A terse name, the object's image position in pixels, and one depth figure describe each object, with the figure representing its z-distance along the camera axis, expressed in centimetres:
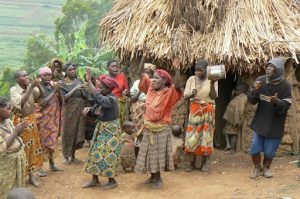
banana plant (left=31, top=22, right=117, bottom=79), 1612
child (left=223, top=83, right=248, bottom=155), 771
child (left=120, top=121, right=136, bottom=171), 664
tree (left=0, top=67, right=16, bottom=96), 2588
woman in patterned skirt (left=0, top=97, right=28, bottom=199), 448
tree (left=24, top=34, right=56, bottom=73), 3067
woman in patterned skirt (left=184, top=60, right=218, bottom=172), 654
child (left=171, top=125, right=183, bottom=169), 684
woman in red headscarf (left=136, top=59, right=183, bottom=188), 571
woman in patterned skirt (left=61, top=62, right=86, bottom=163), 675
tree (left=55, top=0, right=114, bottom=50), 3550
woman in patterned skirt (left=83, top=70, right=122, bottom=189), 555
